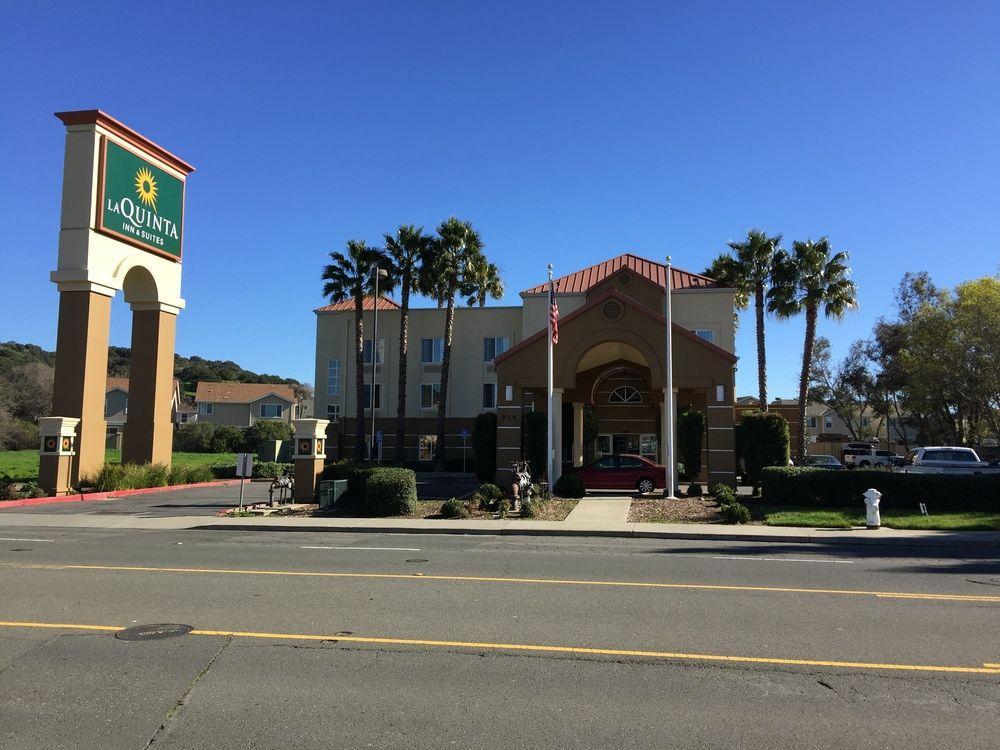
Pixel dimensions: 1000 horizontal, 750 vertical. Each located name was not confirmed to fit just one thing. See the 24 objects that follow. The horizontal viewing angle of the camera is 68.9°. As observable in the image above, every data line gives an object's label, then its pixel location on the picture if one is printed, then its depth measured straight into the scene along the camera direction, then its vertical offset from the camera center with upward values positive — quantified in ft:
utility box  66.54 -5.30
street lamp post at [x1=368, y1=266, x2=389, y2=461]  122.82 -1.52
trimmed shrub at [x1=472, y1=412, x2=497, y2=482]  103.84 -1.22
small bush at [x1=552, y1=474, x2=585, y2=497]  76.95 -4.98
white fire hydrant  53.47 -5.01
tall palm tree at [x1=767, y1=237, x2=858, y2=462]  134.21 +29.44
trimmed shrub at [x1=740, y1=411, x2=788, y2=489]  79.36 -0.02
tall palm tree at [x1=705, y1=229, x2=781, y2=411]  136.77 +33.18
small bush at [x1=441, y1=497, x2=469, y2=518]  60.70 -6.00
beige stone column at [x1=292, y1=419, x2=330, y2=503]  72.59 -2.06
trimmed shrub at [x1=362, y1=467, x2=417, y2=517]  62.54 -4.97
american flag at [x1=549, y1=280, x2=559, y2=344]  76.54 +13.00
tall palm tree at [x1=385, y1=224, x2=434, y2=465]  139.03 +34.71
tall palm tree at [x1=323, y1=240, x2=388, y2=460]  141.90 +31.71
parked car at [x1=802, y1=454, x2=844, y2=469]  135.03 -3.50
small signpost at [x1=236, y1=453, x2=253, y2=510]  67.31 -2.82
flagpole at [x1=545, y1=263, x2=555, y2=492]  77.54 -0.29
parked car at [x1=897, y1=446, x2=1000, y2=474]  82.69 -1.87
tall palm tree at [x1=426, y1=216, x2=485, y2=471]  137.08 +33.98
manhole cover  22.21 -6.20
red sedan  81.66 -3.78
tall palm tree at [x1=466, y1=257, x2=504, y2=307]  141.18 +31.31
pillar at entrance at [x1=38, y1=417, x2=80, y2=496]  85.10 -2.65
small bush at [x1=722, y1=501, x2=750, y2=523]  56.85 -5.57
